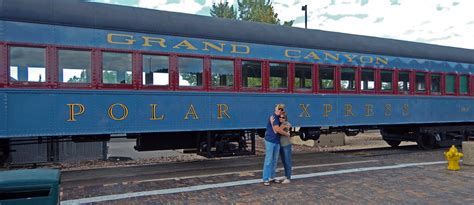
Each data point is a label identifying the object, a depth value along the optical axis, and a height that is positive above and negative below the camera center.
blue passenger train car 7.20 +0.58
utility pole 22.59 +5.35
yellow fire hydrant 8.90 -1.29
